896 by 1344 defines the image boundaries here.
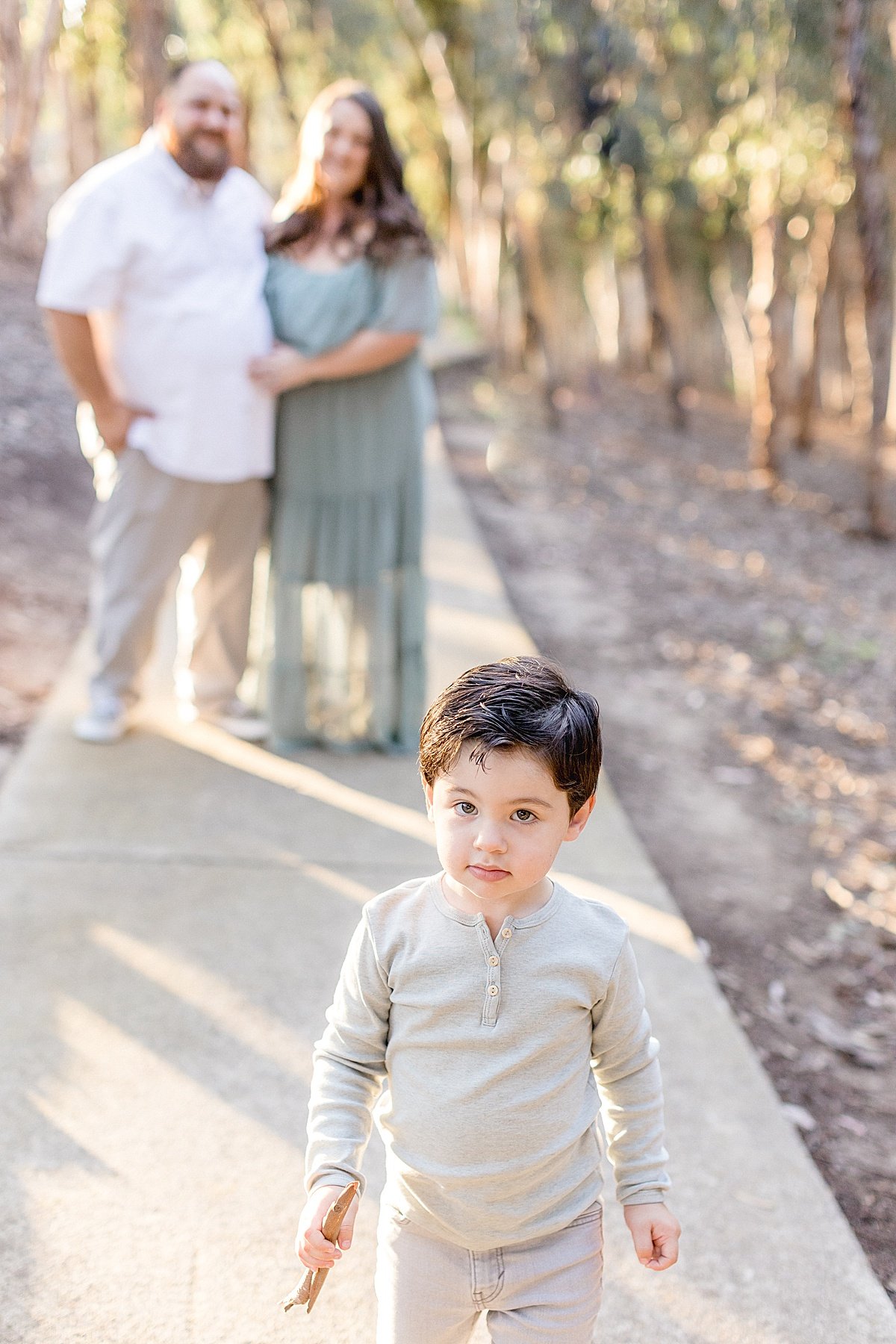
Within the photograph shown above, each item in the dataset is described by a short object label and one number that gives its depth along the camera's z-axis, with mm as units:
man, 3621
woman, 3744
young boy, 1606
